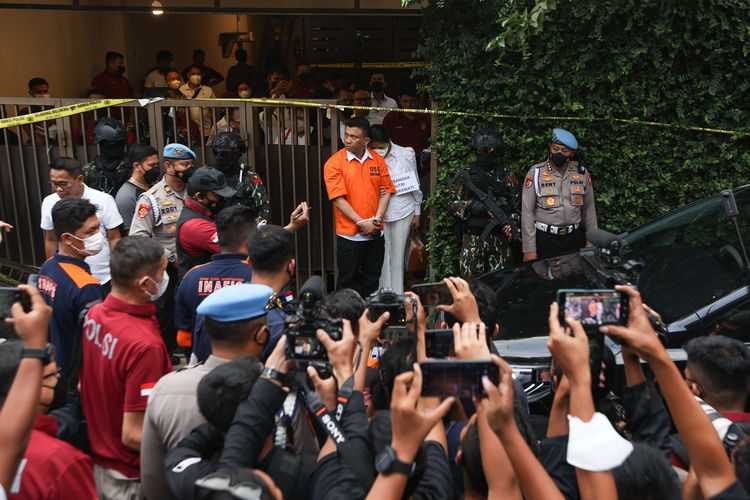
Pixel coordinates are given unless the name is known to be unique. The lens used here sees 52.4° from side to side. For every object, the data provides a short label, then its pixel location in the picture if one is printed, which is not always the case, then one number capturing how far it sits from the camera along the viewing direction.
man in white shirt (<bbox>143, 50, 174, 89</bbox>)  11.11
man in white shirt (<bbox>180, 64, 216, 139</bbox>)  10.18
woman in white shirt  7.11
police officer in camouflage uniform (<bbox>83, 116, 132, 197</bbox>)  6.54
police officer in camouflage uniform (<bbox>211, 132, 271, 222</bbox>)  6.21
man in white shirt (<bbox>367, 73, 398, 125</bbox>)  8.79
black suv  4.20
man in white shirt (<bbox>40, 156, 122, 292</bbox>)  5.55
